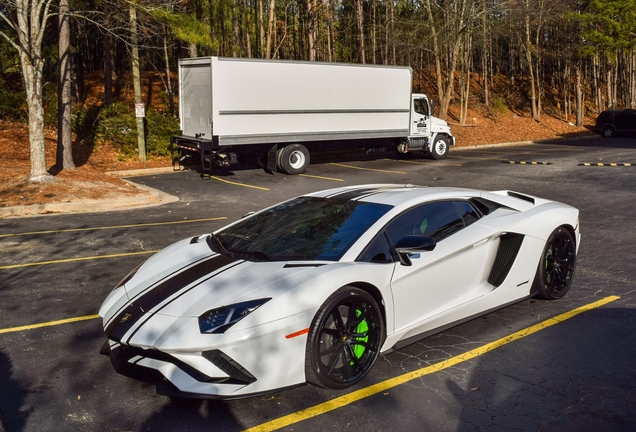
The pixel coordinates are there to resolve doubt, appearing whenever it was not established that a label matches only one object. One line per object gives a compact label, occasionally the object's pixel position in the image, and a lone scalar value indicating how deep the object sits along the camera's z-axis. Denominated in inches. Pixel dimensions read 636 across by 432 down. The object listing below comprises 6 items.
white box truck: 758.5
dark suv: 1427.2
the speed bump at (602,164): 833.1
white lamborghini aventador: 164.2
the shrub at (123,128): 901.2
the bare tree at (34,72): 556.1
